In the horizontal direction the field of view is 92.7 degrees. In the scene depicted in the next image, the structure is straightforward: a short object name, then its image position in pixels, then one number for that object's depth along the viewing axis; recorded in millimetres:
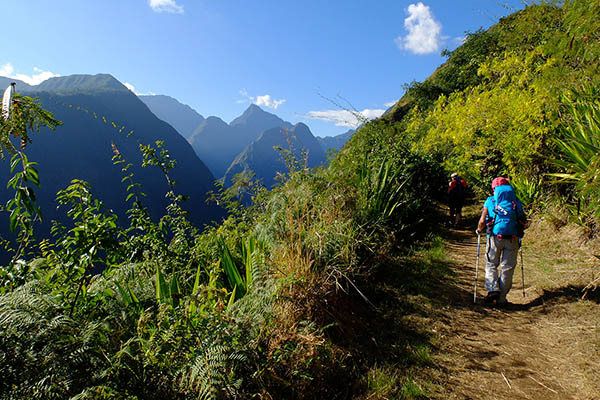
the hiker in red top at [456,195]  7793
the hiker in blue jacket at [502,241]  3822
